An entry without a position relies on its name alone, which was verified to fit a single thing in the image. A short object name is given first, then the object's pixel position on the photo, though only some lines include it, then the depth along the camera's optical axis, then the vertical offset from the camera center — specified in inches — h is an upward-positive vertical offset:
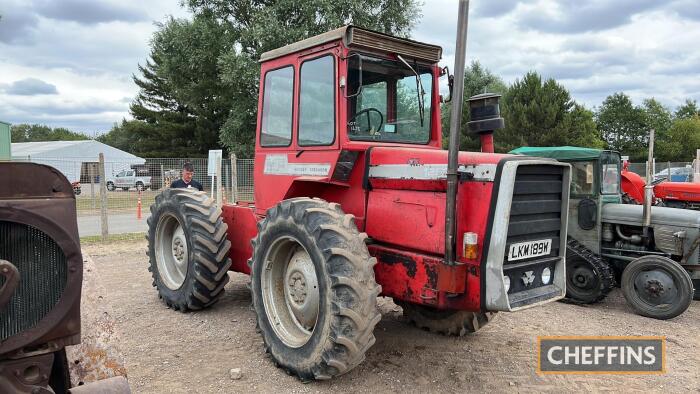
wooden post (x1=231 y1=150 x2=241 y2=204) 506.4 -14.5
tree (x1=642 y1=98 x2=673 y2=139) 2288.8 +245.5
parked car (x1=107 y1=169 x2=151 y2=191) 872.9 -38.2
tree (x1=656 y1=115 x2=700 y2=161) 2063.2 +108.2
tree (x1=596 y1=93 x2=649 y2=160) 2272.1 +205.4
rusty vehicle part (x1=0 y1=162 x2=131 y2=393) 80.3 -18.1
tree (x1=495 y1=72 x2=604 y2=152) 1290.6 +124.0
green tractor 252.2 -40.5
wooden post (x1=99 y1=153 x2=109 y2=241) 449.1 -34.5
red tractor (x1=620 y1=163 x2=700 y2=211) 371.6 -16.0
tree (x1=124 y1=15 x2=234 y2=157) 851.4 +153.5
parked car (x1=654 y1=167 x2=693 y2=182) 794.8 -5.6
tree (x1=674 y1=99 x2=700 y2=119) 2731.3 +316.6
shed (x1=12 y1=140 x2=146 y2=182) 1708.9 +33.9
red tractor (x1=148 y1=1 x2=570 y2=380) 141.4 -15.4
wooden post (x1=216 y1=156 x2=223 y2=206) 271.4 -11.7
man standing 342.0 -11.7
